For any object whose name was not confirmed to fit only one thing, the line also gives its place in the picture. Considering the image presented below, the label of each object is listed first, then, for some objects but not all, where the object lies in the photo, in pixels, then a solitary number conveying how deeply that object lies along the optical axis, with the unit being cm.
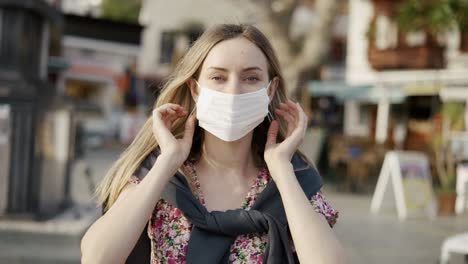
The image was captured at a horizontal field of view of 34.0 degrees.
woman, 230
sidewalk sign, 1183
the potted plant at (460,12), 720
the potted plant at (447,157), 1254
